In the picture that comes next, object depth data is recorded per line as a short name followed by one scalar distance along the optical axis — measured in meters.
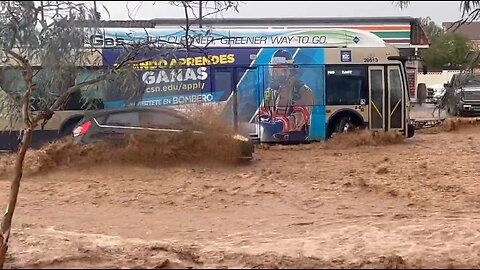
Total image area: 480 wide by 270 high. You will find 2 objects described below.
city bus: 18.19
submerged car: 15.21
